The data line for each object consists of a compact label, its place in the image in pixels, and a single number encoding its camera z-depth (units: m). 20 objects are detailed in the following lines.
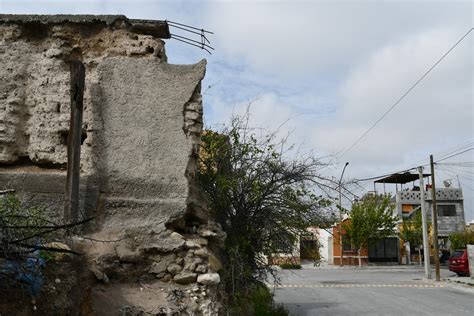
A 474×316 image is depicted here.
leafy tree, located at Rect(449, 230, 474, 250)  40.93
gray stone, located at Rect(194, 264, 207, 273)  5.59
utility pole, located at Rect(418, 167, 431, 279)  25.86
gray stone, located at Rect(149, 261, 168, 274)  5.52
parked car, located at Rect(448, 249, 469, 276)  27.50
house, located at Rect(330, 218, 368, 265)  45.34
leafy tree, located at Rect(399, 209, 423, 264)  44.44
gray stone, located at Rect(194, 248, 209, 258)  5.70
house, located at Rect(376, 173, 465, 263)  47.41
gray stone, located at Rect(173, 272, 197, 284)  5.49
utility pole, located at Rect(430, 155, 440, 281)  25.79
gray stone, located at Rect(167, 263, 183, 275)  5.54
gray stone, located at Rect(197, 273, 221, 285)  5.52
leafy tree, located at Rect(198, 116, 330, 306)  9.73
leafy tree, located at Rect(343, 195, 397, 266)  40.97
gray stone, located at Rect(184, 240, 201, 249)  5.70
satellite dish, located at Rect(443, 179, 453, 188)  51.90
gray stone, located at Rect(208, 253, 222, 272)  5.78
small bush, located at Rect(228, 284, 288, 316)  8.21
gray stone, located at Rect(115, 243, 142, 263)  5.39
